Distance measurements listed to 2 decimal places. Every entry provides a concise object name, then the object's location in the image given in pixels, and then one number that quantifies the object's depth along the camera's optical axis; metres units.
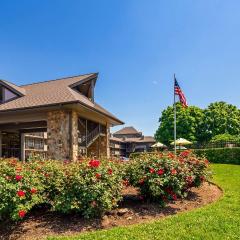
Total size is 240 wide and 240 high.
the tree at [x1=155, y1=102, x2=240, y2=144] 48.94
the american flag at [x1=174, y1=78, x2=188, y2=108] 18.11
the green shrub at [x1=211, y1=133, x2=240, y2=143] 38.47
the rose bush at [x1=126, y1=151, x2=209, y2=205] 8.14
